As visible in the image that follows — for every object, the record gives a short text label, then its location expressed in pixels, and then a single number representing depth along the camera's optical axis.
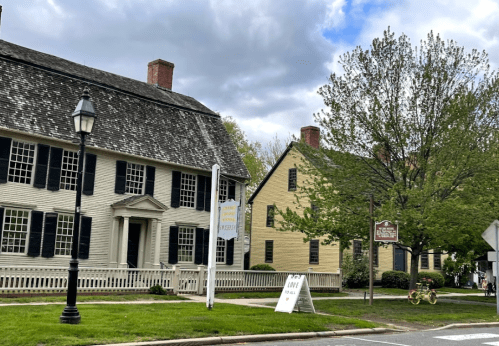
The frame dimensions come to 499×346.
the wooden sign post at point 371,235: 18.09
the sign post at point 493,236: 15.40
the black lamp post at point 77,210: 10.45
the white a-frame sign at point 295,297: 14.24
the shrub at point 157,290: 18.97
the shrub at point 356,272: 31.22
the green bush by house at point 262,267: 32.57
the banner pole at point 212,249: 14.03
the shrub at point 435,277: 33.53
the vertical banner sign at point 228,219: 13.90
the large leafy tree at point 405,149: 18.12
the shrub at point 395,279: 32.50
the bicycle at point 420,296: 19.95
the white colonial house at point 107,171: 20.41
